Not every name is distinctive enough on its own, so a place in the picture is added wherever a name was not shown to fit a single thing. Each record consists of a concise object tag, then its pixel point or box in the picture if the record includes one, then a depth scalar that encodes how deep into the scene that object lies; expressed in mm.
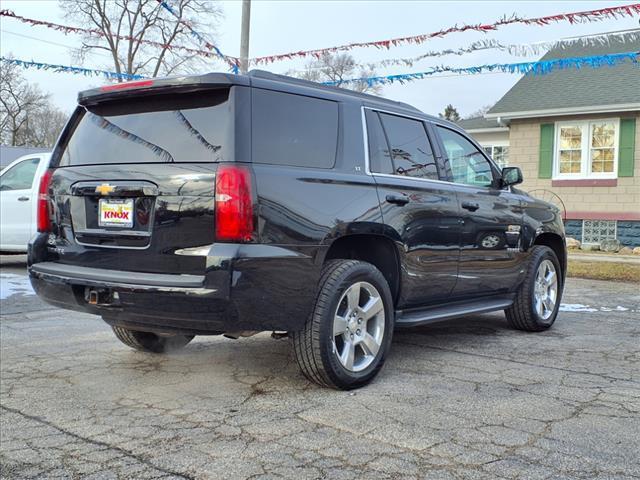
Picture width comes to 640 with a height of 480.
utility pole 13219
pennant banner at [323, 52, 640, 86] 9578
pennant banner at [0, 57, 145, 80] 11484
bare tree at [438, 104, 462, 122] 59850
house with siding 16188
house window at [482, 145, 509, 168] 20516
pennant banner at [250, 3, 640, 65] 8562
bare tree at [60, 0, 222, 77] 33062
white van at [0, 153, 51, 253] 10305
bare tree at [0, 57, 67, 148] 52344
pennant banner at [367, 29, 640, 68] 8906
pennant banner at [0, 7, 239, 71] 10844
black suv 3574
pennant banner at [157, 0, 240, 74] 11422
